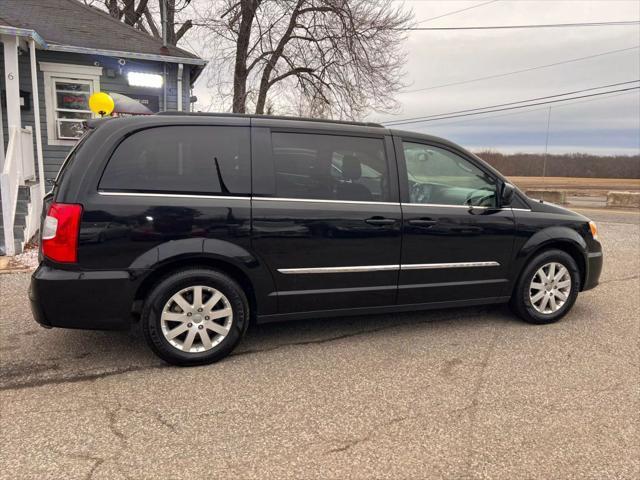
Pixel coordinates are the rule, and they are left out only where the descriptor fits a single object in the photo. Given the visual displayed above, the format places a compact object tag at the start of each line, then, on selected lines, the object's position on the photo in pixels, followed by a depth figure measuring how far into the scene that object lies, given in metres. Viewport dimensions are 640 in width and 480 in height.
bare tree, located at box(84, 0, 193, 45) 20.17
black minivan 3.19
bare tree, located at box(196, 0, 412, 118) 17.69
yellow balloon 8.92
